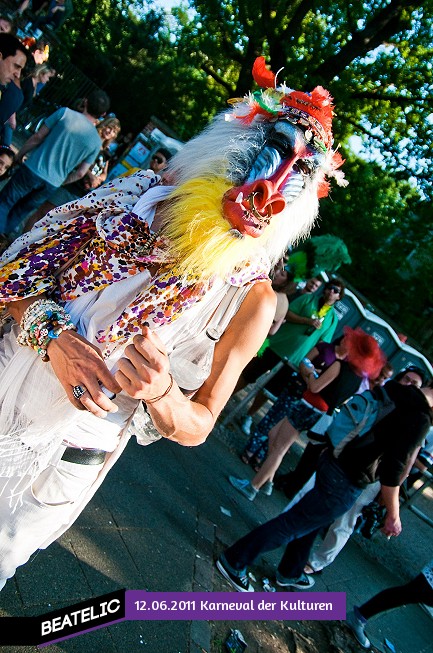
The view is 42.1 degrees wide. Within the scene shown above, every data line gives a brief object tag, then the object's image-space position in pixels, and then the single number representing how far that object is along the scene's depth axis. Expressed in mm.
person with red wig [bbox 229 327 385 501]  5117
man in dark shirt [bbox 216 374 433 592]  3693
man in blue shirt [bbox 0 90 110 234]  4867
